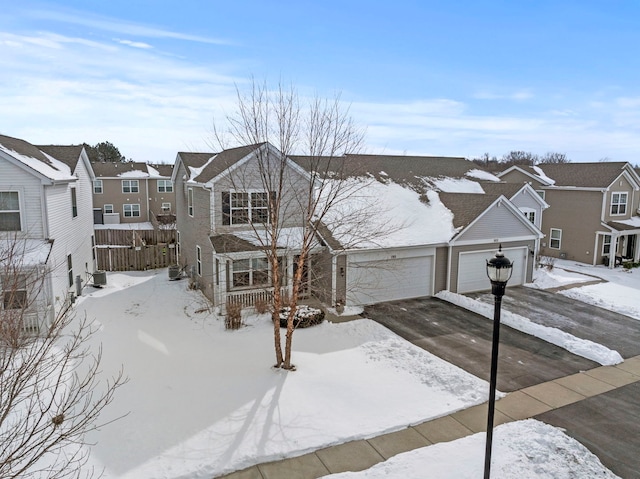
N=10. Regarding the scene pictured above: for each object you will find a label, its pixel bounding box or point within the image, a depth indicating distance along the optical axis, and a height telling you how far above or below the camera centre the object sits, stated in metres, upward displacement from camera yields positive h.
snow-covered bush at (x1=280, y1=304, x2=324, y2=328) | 15.39 -4.76
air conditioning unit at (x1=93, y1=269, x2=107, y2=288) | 20.70 -4.60
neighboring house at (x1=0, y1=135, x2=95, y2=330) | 14.50 -1.08
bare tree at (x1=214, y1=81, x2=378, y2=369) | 11.59 +1.35
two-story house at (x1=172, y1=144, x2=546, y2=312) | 17.44 -2.23
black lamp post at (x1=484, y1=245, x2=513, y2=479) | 7.38 -2.02
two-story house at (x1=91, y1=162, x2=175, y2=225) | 42.78 -0.95
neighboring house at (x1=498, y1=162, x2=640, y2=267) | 27.98 -1.49
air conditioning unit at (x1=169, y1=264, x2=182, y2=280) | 22.36 -4.60
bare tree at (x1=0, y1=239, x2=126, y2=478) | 4.68 -5.00
